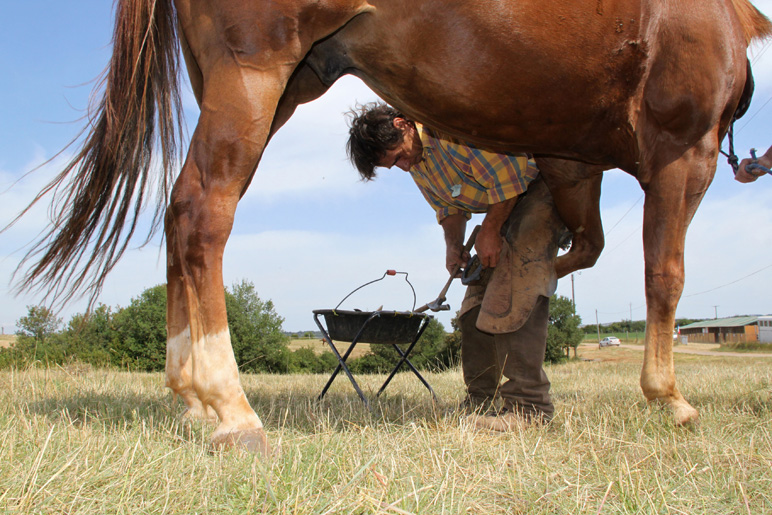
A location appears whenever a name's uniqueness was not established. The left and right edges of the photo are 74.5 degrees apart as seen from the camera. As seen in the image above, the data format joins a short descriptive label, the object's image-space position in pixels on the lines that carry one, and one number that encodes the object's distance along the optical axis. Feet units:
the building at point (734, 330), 180.49
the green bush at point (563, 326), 101.71
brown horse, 5.87
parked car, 262.47
